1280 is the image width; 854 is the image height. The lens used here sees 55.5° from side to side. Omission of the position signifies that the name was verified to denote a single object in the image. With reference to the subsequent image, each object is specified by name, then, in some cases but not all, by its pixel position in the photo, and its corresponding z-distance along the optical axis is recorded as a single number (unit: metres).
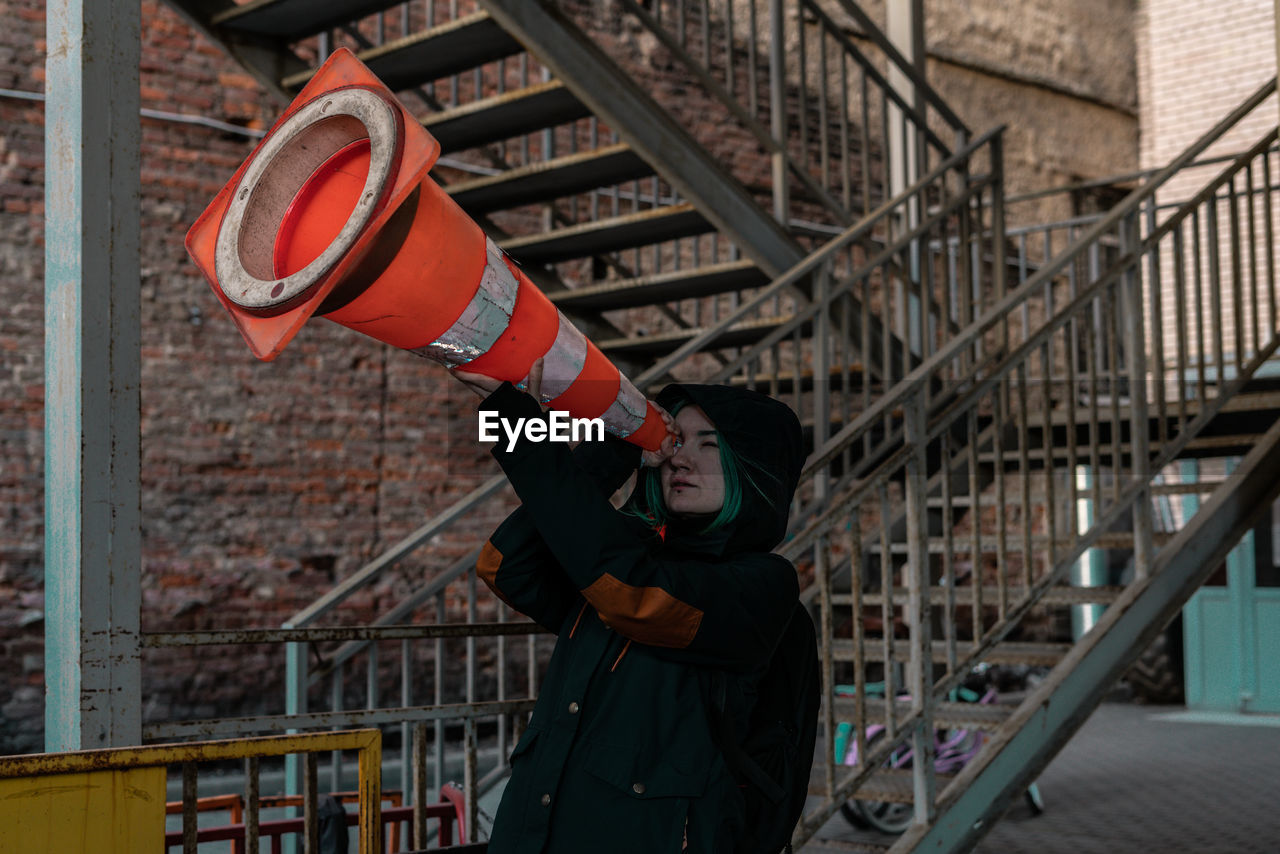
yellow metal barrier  1.82
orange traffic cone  1.42
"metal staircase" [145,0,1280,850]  3.71
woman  1.70
